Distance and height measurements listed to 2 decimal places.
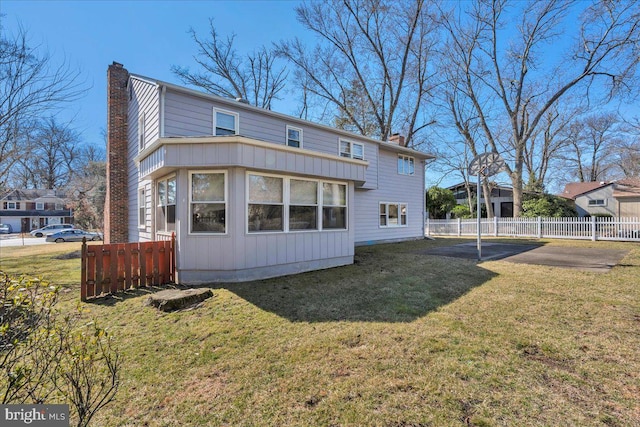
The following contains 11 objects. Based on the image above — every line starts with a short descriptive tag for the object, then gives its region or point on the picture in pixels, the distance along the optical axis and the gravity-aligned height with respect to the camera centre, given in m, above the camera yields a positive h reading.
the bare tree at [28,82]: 9.72 +4.73
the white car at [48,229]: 30.20 -0.93
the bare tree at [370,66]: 21.48 +12.22
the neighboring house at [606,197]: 24.08 +1.86
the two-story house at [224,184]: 6.57 +0.95
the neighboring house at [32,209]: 41.97 +1.73
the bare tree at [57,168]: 37.12 +7.20
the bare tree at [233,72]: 22.03 +12.20
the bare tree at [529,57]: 16.84 +10.62
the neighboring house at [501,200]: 31.95 +1.82
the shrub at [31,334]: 1.65 -0.72
